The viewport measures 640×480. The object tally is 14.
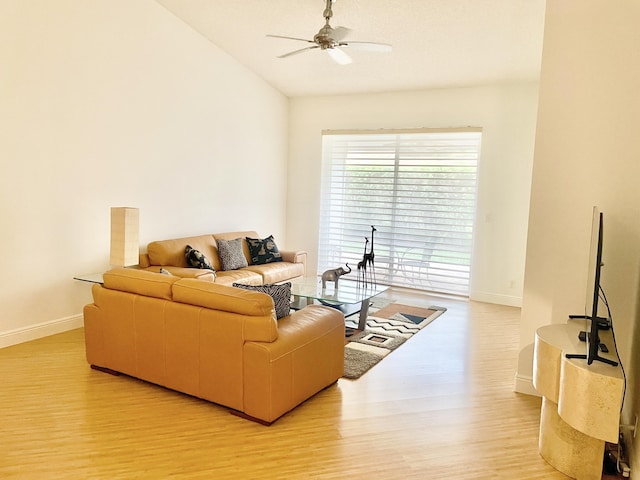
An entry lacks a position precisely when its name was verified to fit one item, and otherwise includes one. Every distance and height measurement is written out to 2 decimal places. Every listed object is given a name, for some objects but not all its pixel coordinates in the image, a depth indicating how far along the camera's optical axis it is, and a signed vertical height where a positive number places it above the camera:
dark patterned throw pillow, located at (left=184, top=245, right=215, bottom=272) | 5.25 -0.68
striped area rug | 3.94 -1.29
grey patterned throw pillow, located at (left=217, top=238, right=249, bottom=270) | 5.78 -0.70
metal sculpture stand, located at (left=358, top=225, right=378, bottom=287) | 6.74 -1.02
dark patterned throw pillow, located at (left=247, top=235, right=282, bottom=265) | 6.28 -0.68
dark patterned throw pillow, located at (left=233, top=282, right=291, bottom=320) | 3.16 -0.64
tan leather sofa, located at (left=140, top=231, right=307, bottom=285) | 5.09 -0.76
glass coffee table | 4.45 -0.90
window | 6.44 +0.03
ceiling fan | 3.97 +1.40
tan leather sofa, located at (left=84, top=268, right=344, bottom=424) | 2.81 -0.94
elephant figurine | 4.93 -0.77
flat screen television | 2.21 -0.45
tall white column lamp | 4.36 -0.38
